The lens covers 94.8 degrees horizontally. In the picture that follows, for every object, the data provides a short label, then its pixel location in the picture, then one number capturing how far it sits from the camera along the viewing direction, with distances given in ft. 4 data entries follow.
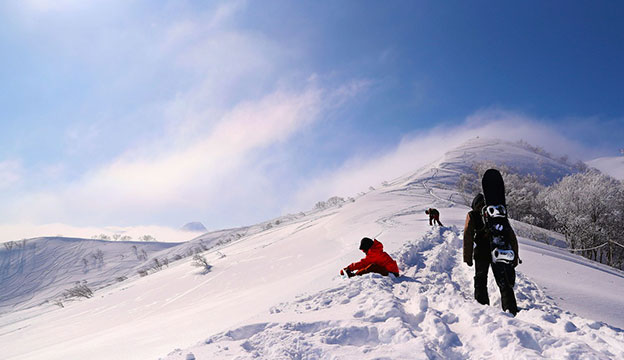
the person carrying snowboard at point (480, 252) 13.78
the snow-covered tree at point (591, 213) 84.84
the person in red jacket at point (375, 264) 20.99
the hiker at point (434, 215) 49.43
